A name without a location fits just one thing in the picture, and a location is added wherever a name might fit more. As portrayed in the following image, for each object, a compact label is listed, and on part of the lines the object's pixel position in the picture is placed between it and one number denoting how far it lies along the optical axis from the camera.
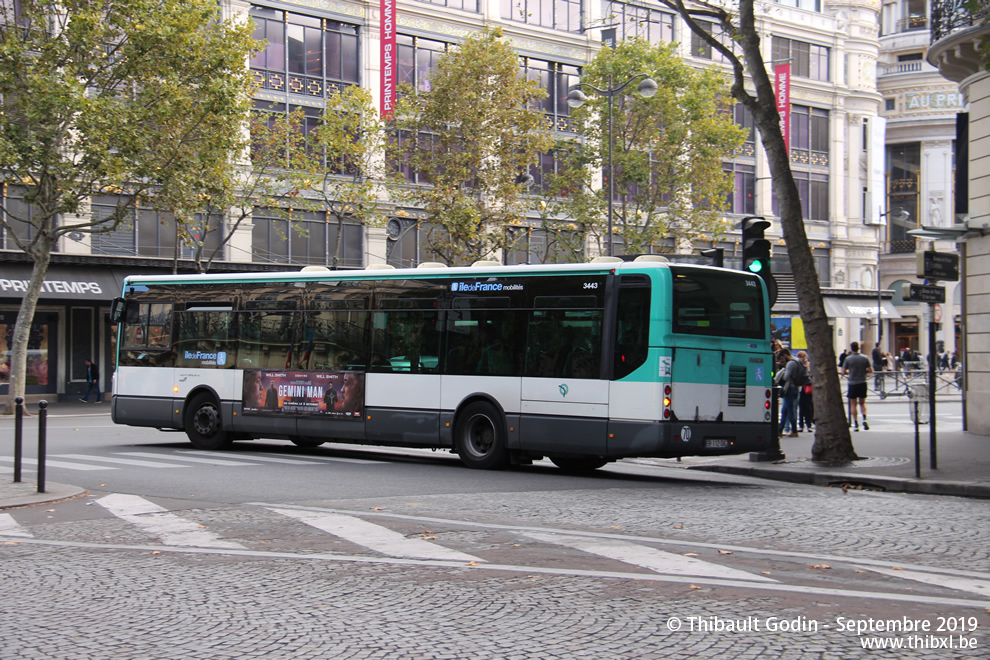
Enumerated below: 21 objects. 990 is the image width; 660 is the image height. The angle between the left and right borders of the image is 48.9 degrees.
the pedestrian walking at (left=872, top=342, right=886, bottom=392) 49.47
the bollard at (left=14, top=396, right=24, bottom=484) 11.31
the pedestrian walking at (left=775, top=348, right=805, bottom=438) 21.86
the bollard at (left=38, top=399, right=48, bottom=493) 11.07
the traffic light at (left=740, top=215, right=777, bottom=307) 15.77
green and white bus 13.88
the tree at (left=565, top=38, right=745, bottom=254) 41.53
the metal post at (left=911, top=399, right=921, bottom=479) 13.29
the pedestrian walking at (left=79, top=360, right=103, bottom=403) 35.91
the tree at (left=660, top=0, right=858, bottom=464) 15.41
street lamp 32.69
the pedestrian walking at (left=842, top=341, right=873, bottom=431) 22.56
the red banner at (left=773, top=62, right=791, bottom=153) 53.16
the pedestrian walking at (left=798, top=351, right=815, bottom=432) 22.56
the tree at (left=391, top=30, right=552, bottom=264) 37.16
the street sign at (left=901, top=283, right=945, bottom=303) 14.63
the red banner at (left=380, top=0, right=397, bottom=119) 41.62
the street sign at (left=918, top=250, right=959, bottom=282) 14.70
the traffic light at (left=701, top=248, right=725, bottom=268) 16.06
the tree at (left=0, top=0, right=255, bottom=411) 27.78
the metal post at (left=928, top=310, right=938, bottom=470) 13.81
